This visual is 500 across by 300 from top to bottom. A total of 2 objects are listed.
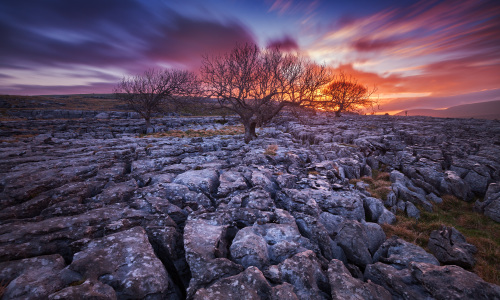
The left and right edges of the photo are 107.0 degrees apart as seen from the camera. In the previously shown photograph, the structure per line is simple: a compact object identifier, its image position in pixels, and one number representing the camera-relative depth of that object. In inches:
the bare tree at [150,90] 1807.3
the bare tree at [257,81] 913.5
